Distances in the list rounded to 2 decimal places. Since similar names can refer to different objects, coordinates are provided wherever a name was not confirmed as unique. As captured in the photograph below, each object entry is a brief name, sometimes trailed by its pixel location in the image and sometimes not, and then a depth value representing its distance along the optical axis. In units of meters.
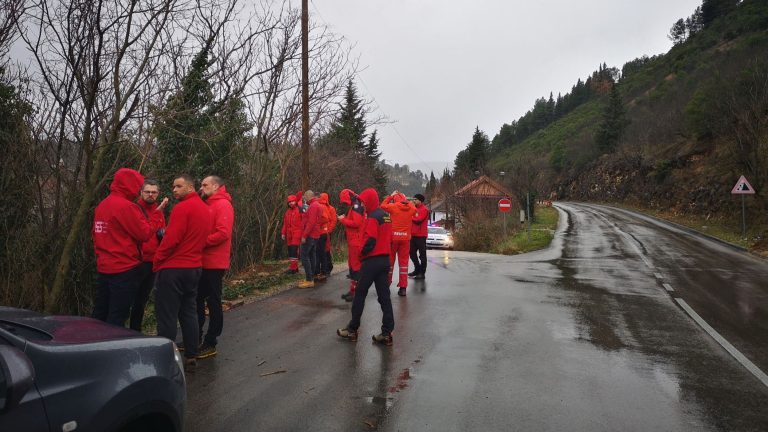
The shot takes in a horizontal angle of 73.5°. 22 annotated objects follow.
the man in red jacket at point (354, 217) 7.26
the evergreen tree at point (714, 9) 88.19
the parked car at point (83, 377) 1.92
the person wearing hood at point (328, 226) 10.66
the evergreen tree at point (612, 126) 72.25
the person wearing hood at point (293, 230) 11.08
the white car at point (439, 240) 22.00
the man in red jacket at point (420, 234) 11.07
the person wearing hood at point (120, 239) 4.71
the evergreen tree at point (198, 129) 7.76
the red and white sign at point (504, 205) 21.98
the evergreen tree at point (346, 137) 16.09
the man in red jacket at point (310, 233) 9.70
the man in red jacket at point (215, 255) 5.36
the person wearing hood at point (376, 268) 6.04
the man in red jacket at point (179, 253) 4.73
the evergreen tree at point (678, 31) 109.34
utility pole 12.44
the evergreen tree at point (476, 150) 62.62
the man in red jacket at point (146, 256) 4.92
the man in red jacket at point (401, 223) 8.90
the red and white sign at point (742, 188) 21.55
